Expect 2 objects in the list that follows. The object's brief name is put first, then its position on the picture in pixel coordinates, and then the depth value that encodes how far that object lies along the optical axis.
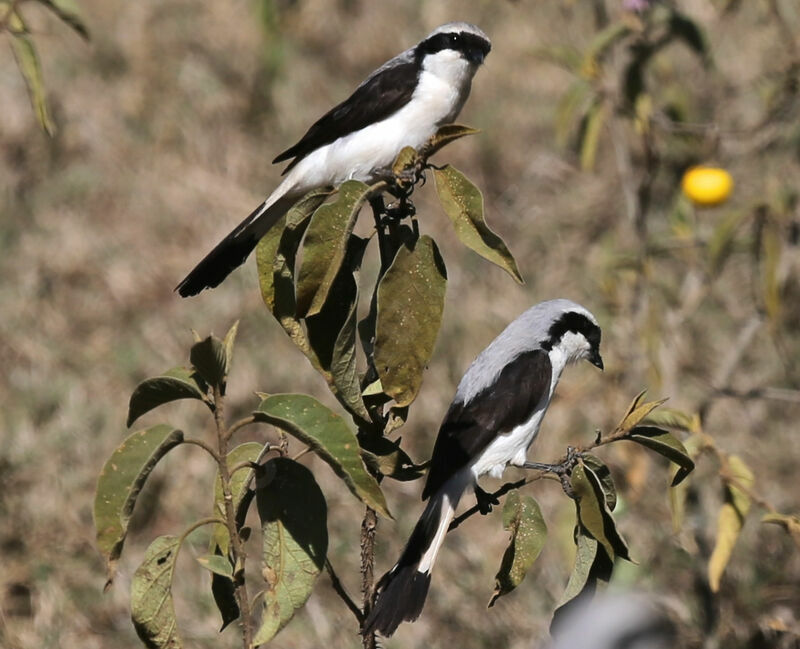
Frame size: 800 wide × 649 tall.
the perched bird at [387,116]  7.24
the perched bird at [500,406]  6.30
